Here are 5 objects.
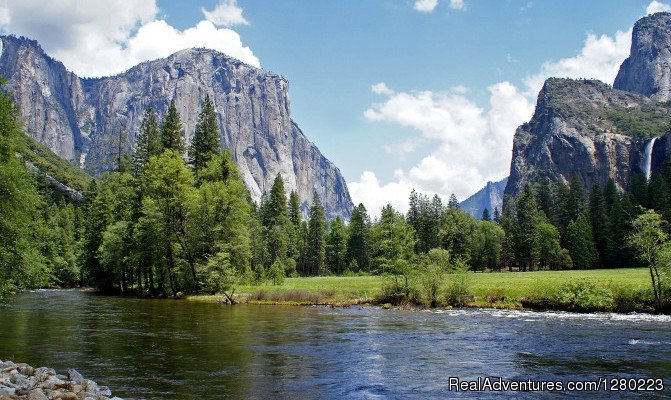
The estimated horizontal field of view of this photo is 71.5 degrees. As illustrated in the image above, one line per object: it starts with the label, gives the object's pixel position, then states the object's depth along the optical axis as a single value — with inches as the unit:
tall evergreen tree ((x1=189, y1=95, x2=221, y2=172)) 2597.7
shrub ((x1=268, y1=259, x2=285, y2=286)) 2286.0
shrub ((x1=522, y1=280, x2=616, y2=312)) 1301.7
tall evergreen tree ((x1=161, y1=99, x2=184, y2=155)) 2431.1
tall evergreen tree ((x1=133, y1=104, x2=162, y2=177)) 2501.2
